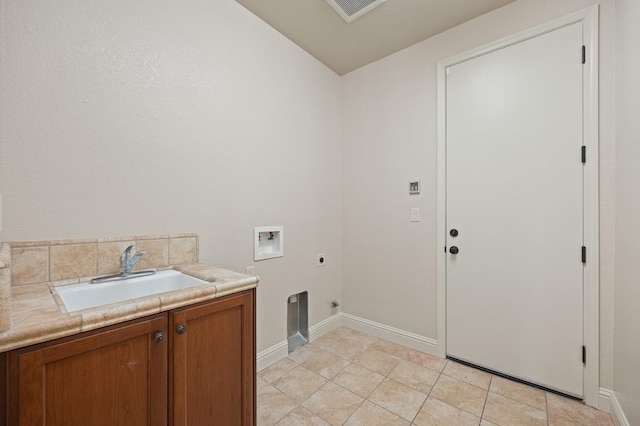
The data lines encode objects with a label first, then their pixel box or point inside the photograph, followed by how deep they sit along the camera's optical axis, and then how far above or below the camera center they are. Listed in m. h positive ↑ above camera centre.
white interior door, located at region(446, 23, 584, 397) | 1.67 +0.01
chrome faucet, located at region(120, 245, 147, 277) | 1.29 -0.24
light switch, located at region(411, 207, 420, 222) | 2.29 -0.02
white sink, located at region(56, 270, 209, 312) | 1.12 -0.36
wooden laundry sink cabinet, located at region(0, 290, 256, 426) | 0.72 -0.53
